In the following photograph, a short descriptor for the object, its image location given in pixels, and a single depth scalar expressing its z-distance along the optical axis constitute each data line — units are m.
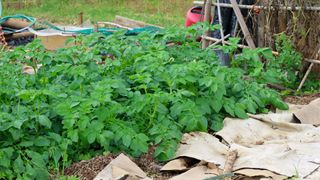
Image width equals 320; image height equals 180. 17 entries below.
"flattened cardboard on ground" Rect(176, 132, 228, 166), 4.38
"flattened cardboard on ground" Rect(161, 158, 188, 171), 4.29
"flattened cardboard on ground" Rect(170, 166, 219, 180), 4.11
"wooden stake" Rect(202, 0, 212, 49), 8.20
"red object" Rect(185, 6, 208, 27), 9.42
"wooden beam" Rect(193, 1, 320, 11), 6.79
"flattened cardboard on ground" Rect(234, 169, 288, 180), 3.96
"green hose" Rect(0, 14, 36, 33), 11.93
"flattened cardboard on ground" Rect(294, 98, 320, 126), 5.36
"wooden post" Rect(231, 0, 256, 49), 7.47
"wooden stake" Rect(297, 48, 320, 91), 6.93
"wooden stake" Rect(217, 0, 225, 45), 7.83
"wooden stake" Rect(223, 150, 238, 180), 4.17
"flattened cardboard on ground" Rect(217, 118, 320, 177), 4.13
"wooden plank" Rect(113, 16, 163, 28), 12.35
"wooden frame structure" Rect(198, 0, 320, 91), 6.94
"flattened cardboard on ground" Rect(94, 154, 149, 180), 4.08
